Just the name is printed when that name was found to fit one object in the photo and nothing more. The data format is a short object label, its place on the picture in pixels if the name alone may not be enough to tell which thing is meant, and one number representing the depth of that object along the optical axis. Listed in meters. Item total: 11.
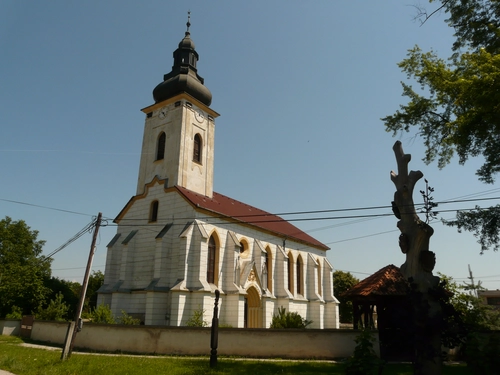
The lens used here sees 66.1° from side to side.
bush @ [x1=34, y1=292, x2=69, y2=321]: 25.48
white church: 23.77
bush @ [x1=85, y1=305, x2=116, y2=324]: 21.44
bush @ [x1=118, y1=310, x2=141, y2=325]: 21.04
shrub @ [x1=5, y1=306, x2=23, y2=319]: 28.91
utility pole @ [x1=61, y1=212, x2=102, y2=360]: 15.78
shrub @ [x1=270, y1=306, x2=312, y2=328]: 21.41
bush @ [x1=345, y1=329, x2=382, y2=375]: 10.63
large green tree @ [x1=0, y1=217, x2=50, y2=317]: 34.22
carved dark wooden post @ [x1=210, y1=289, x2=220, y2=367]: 13.68
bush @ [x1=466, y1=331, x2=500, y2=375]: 12.42
